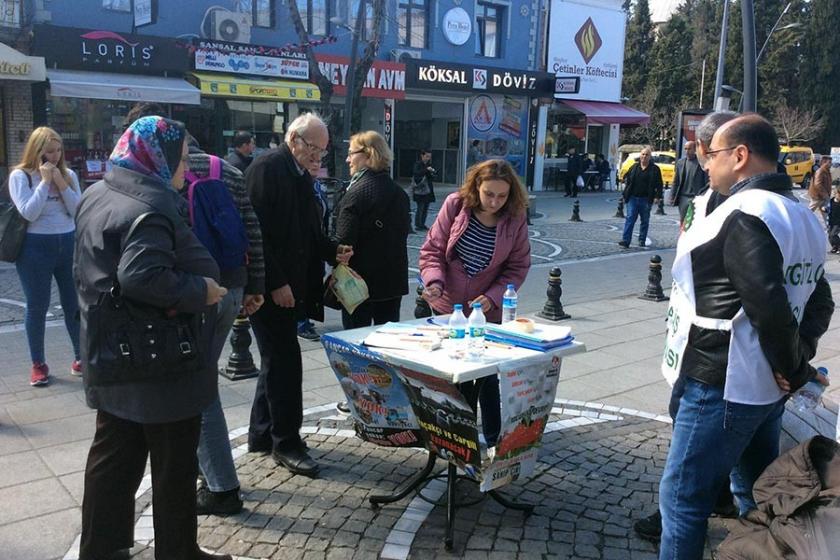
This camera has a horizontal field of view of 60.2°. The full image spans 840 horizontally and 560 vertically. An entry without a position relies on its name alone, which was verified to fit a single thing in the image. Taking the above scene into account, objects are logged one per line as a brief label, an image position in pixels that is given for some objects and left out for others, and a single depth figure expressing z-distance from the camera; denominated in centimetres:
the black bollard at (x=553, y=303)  813
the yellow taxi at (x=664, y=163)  3191
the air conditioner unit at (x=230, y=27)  1981
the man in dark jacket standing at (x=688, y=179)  945
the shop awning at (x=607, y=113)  2914
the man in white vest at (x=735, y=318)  257
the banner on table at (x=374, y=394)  368
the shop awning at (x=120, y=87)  1633
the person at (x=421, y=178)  1511
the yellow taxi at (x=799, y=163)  3428
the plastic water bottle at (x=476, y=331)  344
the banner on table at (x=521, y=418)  336
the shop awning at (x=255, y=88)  1873
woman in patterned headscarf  264
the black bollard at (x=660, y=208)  2123
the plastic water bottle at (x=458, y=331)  347
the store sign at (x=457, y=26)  2514
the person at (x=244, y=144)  823
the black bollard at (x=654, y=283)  930
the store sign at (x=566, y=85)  2675
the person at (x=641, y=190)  1336
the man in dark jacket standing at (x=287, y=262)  389
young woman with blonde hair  526
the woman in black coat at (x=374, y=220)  466
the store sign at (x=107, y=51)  1672
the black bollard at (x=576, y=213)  1830
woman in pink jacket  427
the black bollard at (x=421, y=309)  622
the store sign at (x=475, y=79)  2389
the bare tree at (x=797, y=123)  4584
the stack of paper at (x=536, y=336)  353
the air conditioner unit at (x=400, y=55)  2355
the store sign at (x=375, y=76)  2175
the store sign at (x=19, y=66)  1488
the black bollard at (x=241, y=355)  591
